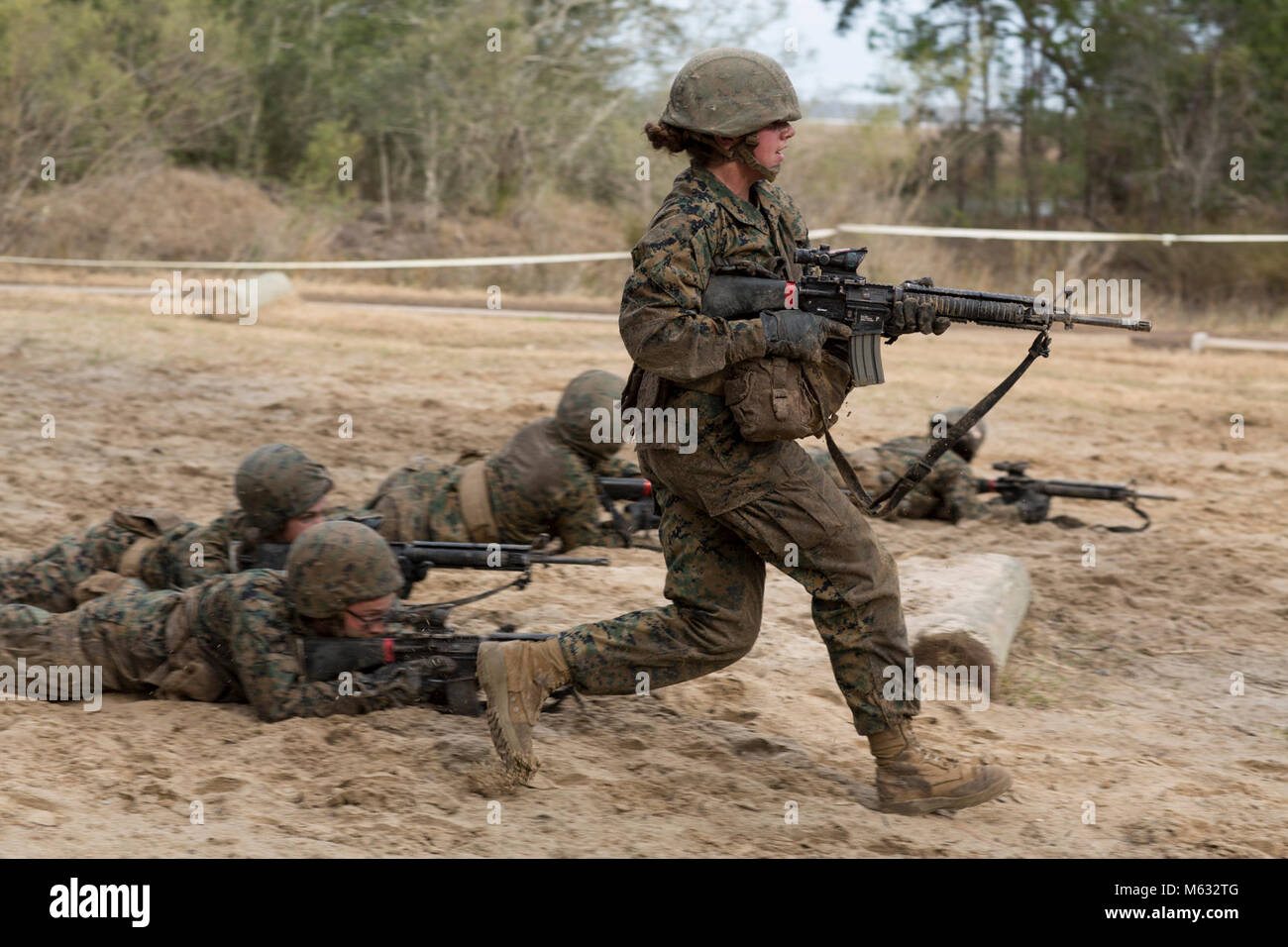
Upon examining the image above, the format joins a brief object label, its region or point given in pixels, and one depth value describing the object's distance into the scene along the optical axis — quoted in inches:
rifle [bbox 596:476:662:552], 245.9
